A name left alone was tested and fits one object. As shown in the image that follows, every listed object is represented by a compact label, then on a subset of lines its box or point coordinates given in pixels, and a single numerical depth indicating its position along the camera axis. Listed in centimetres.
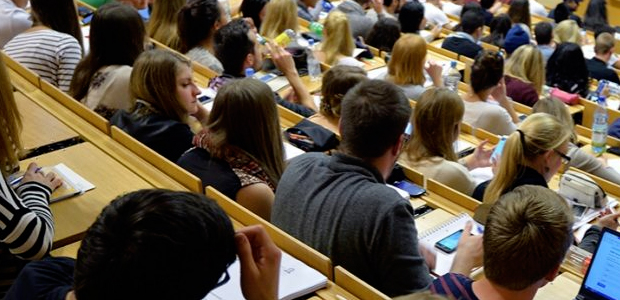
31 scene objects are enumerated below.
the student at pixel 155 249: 134
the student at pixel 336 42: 563
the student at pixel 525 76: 559
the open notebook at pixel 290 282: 212
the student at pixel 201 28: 496
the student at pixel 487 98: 466
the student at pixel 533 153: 321
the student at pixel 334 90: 378
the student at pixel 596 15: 948
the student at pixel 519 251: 210
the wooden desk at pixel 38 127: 322
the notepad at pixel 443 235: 272
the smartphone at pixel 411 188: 331
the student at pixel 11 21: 453
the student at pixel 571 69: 623
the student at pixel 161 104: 330
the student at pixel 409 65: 486
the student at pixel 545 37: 702
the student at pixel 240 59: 444
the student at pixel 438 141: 355
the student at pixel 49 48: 399
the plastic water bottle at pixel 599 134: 464
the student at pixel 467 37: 666
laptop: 252
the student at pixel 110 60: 368
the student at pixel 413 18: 690
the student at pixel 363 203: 224
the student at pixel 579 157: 414
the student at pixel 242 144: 288
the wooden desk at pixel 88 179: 260
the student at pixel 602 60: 673
